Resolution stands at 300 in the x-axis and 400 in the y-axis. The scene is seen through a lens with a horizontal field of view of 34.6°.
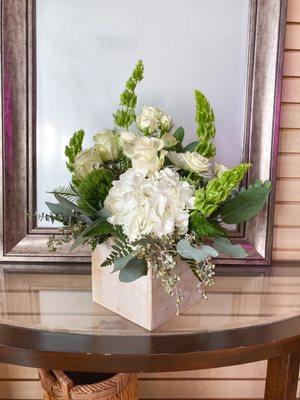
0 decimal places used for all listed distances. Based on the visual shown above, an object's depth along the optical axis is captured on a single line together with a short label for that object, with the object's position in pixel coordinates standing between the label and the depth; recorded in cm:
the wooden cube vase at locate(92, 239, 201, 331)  99
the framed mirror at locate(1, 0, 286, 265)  123
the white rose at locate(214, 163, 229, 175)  106
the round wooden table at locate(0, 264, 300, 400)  93
